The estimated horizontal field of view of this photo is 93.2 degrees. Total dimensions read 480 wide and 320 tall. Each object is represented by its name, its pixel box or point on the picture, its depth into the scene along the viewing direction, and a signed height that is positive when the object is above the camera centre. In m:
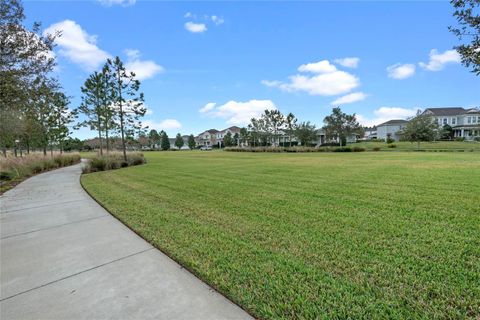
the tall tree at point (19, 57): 6.38 +2.79
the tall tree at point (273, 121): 47.43 +4.84
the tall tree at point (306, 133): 46.25 +2.09
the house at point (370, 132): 86.94 +3.76
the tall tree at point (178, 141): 81.69 +1.94
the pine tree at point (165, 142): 76.60 +1.62
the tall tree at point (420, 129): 35.53 +1.73
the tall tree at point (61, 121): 19.16 +2.46
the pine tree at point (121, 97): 17.03 +4.08
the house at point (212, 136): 85.36 +3.71
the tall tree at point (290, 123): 47.53 +4.31
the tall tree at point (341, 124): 43.88 +3.44
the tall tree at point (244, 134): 59.68 +2.83
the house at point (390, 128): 57.07 +3.16
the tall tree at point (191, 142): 78.94 +1.42
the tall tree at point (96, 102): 18.53 +4.00
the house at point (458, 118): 47.04 +4.47
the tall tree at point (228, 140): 69.88 +1.52
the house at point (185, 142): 95.51 +2.08
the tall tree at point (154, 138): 77.43 +3.17
